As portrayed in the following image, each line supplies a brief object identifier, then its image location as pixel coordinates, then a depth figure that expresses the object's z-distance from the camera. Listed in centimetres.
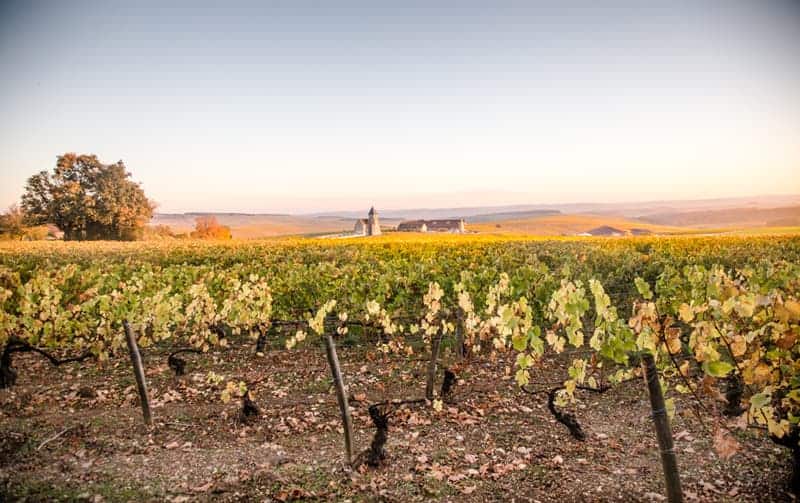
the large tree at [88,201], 4525
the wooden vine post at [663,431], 369
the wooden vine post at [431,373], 684
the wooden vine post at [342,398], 530
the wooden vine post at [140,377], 639
